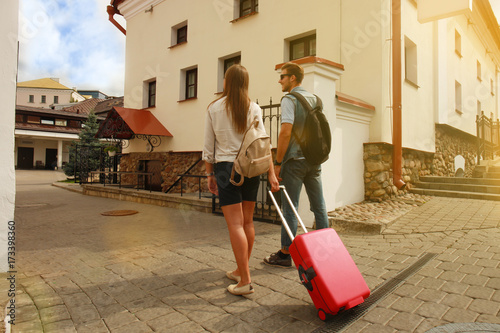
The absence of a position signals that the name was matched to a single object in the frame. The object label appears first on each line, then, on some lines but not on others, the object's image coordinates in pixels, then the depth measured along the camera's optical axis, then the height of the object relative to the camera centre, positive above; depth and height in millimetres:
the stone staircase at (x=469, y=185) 7148 -212
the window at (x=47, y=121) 36656 +5850
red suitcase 2068 -654
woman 2578 +155
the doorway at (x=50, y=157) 39475 +1881
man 3207 +89
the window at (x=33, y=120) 35656 +5871
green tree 19875 +1924
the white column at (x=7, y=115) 2920 +520
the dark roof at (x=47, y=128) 34250 +4957
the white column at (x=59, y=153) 37459 +2191
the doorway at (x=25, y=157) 38281 +1771
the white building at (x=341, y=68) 6480 +3139
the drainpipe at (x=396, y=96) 6727 +1691
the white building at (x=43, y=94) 56062 +13773
